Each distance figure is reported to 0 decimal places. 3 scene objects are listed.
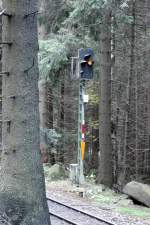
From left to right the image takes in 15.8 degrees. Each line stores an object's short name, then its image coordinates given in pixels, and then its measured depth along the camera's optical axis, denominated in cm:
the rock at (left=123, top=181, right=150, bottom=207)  1421
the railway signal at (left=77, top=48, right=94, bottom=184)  1473
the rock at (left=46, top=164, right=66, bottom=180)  1722
